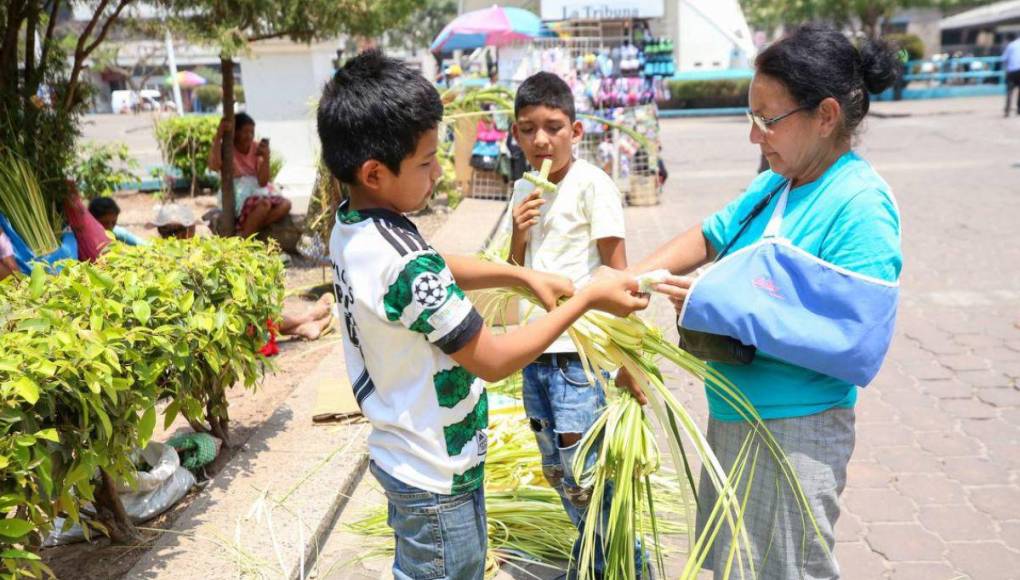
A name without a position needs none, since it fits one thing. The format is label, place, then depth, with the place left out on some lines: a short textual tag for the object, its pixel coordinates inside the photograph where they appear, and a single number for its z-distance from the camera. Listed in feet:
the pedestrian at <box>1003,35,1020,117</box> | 61.46
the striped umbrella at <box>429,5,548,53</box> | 35.45
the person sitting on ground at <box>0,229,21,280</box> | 14.58
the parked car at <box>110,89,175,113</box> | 112.27
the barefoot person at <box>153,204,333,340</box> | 18.83
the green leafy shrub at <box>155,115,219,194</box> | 38.81
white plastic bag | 10.25
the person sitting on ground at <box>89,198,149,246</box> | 18.78
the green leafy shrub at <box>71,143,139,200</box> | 25.89
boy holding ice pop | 8.38
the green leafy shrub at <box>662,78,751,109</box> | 93.86
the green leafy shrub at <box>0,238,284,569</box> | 7.37
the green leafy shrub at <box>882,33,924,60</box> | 97.71
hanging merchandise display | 32.50
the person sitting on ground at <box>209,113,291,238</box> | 26.61
